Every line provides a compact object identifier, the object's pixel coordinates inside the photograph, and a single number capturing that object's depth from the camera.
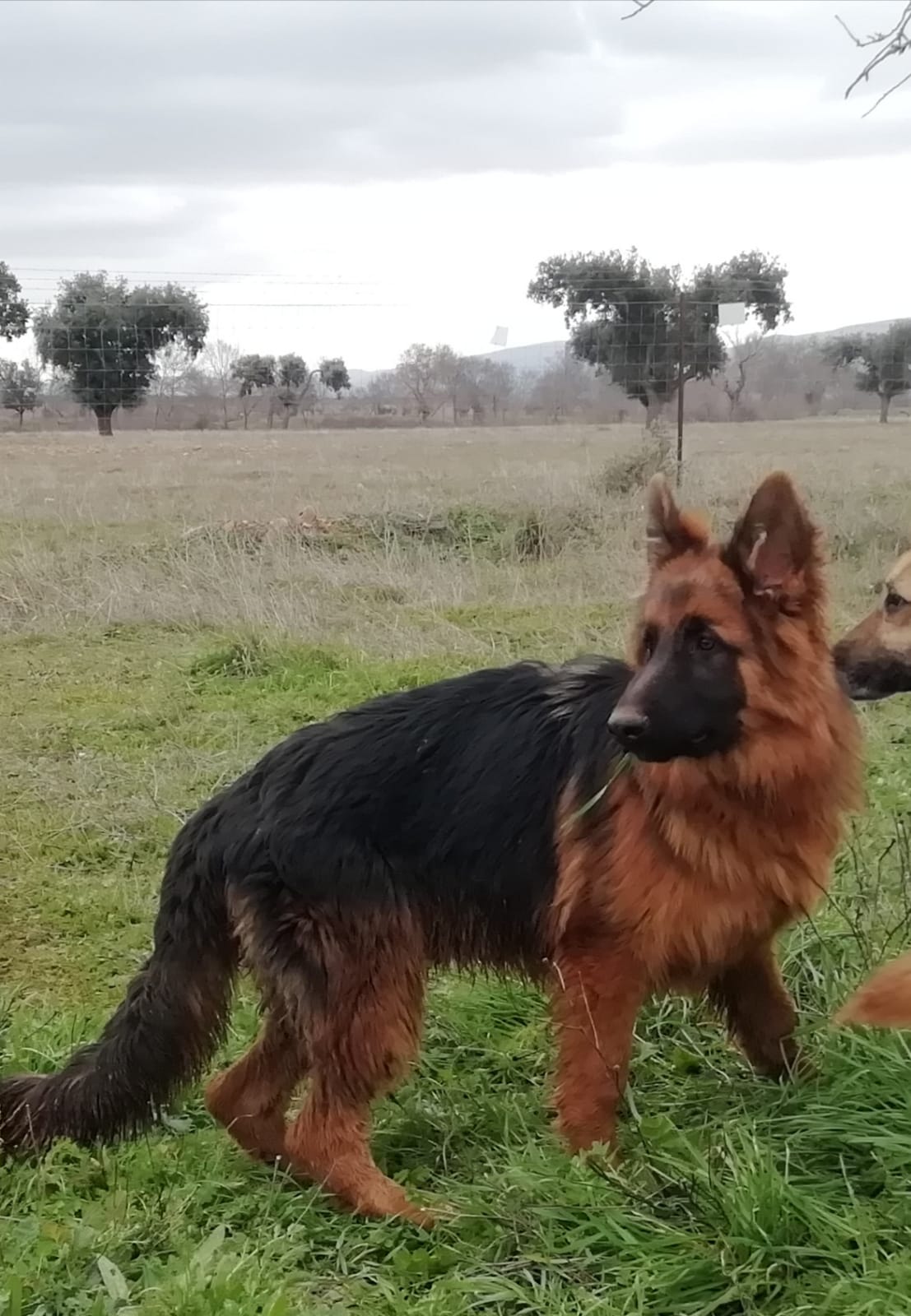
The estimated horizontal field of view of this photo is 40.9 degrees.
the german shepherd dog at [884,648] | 5.30
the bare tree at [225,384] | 40.06
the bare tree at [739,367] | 26.81
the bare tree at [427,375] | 36.03
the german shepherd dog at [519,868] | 3.49
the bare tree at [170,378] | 32.91
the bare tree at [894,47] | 3.59
